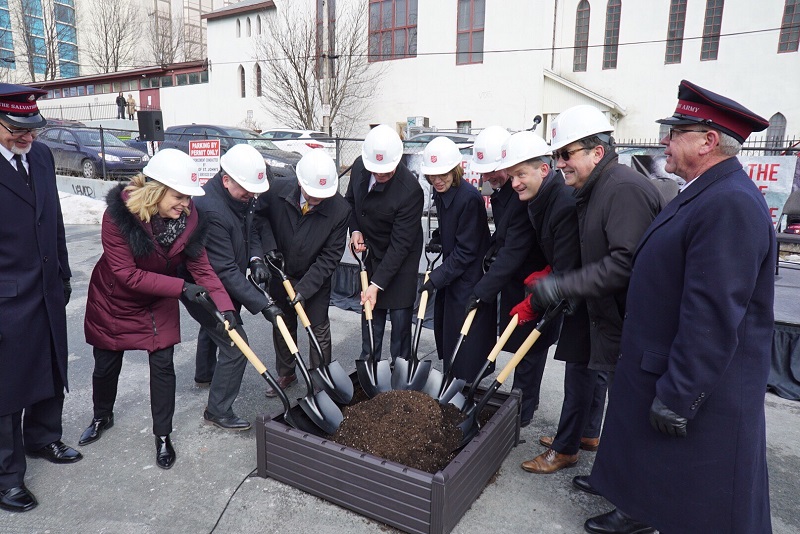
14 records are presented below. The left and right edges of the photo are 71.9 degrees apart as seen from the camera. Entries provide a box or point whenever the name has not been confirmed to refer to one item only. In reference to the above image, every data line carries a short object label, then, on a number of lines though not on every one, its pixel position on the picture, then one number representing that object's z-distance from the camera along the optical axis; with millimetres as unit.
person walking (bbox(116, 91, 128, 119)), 31784
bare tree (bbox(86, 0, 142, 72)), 40062
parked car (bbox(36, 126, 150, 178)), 13922
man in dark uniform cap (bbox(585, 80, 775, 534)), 1975
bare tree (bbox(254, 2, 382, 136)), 23875
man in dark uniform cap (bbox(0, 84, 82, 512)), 2797
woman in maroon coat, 3001
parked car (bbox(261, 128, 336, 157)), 11789
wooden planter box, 2560
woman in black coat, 3820
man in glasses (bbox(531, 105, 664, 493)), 2635
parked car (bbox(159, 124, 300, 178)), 12422
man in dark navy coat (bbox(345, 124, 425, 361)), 3998
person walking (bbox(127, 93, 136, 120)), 32156
